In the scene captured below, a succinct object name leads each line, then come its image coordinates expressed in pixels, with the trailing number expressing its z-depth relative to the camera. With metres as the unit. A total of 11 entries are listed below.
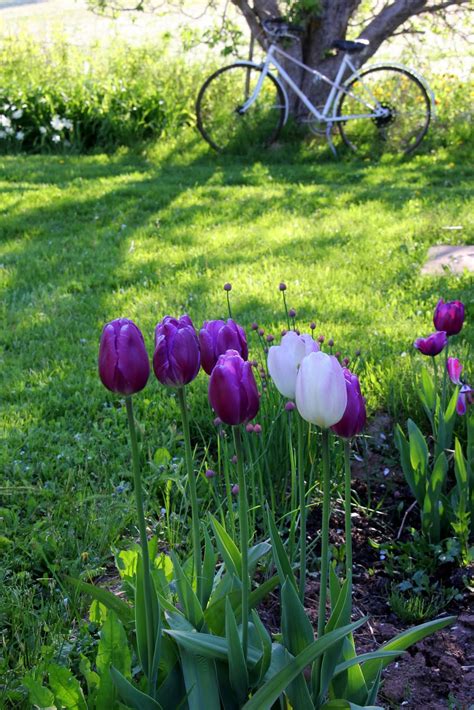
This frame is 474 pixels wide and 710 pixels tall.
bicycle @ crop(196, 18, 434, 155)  8.80
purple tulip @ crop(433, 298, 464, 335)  2.22
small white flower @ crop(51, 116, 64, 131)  8.62
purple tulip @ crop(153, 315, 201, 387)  1.36
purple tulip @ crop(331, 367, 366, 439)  1.39
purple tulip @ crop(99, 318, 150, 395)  1.29
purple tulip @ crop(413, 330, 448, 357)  2.27
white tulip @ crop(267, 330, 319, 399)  1.41
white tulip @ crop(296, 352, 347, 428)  1.26
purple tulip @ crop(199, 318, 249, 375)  1.53
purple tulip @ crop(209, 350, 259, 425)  1.27
